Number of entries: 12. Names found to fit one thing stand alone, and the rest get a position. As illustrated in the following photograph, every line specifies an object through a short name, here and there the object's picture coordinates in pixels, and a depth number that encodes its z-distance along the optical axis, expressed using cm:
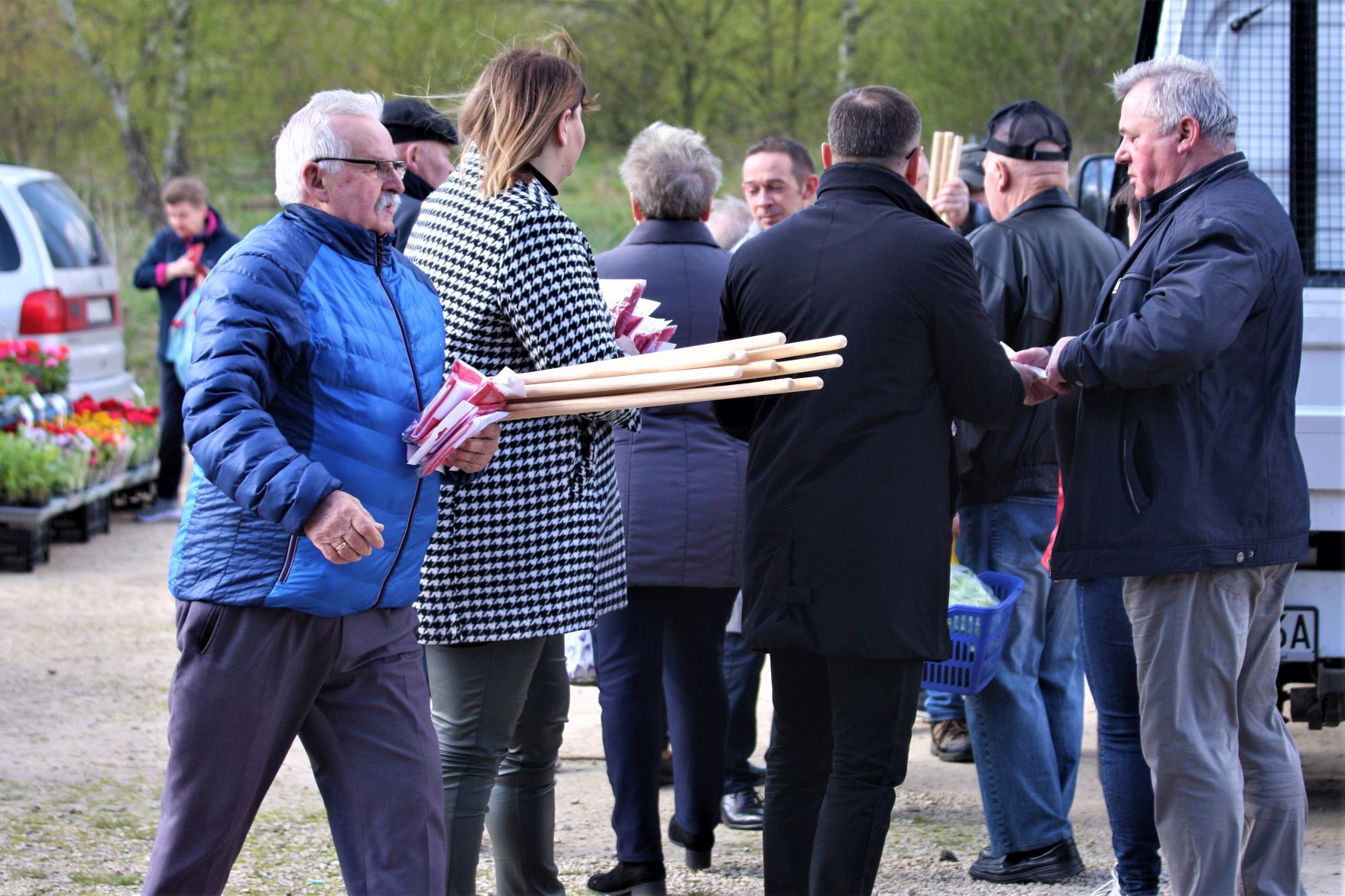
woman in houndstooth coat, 624
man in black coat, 636
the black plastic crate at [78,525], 1761
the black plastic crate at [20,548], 1572
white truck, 908
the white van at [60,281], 1759
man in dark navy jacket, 641
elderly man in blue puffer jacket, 502
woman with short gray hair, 782
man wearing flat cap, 909
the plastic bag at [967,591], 766
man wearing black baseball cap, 817
